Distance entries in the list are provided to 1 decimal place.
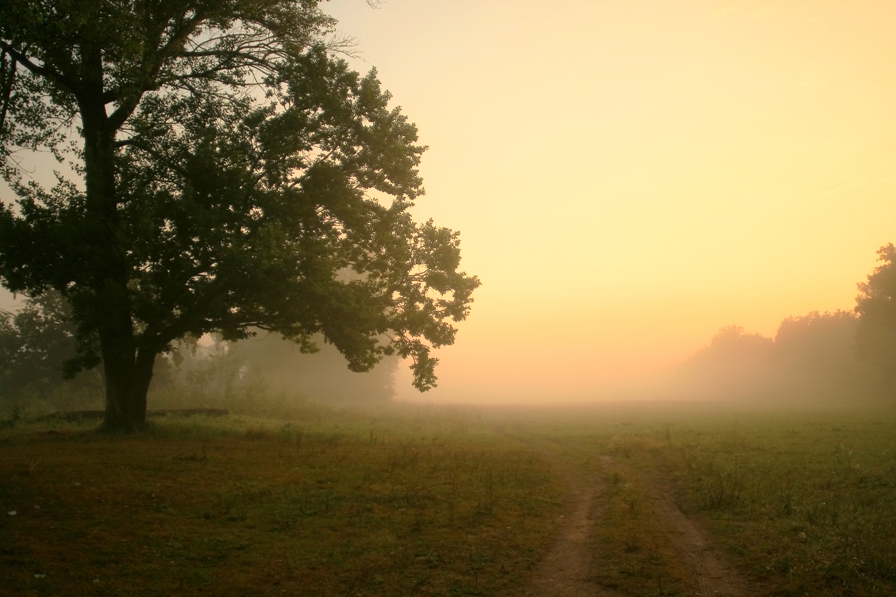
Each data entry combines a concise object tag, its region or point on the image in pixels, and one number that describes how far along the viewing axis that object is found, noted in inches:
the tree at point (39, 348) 2010.3
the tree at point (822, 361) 3523.6
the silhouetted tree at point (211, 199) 801.6
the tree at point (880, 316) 2635.3
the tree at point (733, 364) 5433.1
